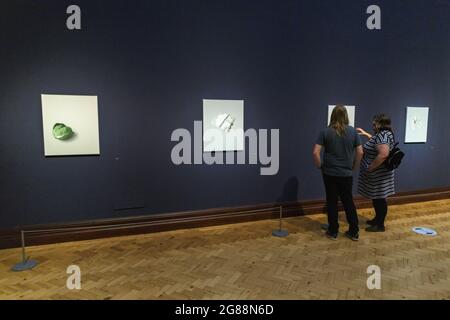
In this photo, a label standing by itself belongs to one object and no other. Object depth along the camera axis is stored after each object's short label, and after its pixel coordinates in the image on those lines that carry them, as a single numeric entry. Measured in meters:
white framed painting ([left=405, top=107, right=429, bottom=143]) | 5.85
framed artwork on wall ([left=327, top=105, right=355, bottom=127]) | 5.37
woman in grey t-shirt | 3.75
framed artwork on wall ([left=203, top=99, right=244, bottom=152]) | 4.54
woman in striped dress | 4.04
